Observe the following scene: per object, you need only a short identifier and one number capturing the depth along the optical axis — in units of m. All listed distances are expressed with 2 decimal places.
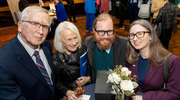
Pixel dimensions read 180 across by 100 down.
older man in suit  1.24
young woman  1.52
